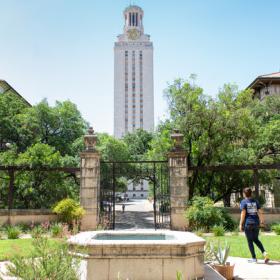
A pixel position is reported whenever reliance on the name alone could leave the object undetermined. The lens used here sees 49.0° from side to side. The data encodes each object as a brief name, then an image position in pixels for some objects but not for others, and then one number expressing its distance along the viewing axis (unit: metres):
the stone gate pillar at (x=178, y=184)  13.58
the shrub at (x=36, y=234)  4.88
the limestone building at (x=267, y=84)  40.40
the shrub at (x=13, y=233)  11.96
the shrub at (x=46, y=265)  4.04
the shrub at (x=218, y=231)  12.16
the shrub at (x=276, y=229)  12.64
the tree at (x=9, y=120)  25.92
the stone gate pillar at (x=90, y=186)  13.74
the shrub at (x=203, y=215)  13.29
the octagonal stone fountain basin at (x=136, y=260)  5.46
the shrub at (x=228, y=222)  13.84
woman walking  7.56
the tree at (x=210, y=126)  16.67
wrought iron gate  14.78
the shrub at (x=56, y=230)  11.87
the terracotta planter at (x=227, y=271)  6.17
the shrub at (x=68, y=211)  13.65
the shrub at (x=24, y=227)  13.82
